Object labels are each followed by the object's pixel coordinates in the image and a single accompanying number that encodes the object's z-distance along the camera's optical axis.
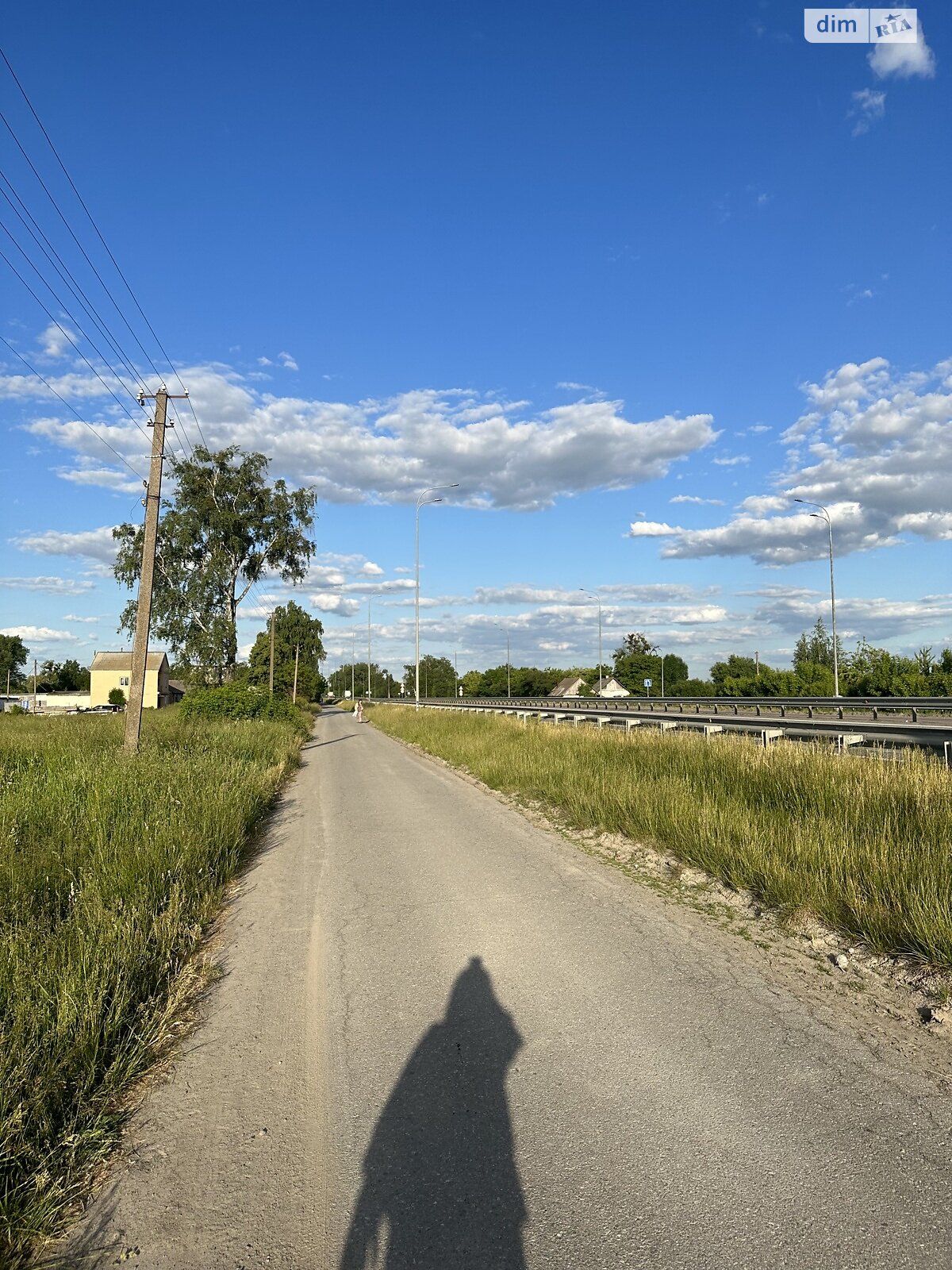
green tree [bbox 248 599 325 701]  78.06
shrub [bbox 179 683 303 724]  28.50
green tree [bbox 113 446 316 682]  38.31
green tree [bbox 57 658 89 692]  144.38
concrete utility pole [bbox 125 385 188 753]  15.57
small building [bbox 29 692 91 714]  88.56
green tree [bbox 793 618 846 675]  81.44
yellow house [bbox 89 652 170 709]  91.12
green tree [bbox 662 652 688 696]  120.00
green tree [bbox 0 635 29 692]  142.75
